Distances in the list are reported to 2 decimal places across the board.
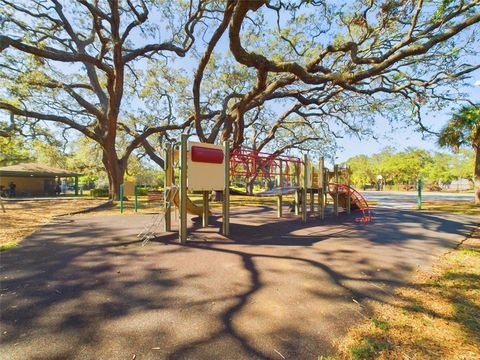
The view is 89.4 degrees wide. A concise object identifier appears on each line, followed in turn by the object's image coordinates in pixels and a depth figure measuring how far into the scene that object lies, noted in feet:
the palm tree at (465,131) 45.60
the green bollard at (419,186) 44.34
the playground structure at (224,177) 19.99
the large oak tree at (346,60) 25.70
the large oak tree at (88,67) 36.34
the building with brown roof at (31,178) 71.82
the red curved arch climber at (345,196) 37.21
